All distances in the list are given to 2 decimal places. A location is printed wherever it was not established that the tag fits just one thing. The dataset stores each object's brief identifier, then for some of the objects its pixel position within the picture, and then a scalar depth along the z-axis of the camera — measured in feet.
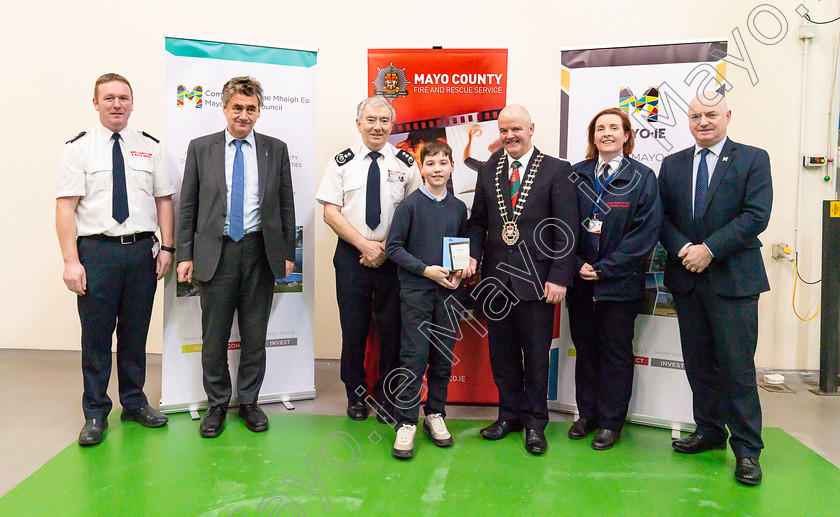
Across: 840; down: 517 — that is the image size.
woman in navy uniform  8.54
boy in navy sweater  8.54
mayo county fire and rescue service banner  10.73
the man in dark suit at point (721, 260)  7.91
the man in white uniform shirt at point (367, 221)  9.62
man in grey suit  9.37
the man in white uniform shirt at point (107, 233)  8.84
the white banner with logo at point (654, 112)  9.68
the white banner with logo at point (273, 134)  10.21
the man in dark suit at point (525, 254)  8.53
